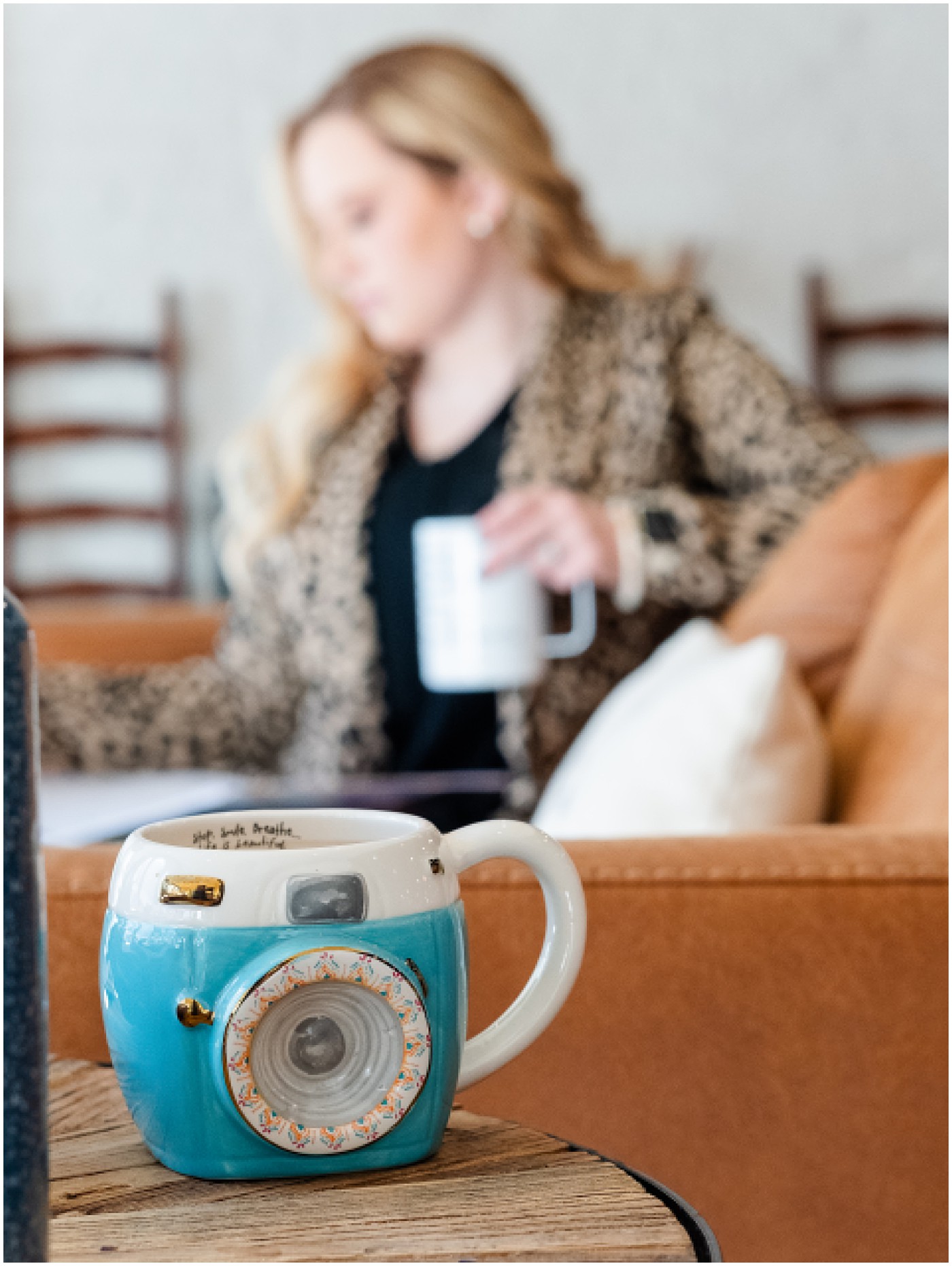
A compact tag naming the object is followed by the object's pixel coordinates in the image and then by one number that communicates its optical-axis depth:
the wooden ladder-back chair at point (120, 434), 3.24
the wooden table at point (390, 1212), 0.78
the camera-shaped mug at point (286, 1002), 0.86
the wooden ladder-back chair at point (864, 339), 3.14
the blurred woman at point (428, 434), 1.94
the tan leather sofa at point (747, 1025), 1.37
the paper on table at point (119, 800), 1.66
